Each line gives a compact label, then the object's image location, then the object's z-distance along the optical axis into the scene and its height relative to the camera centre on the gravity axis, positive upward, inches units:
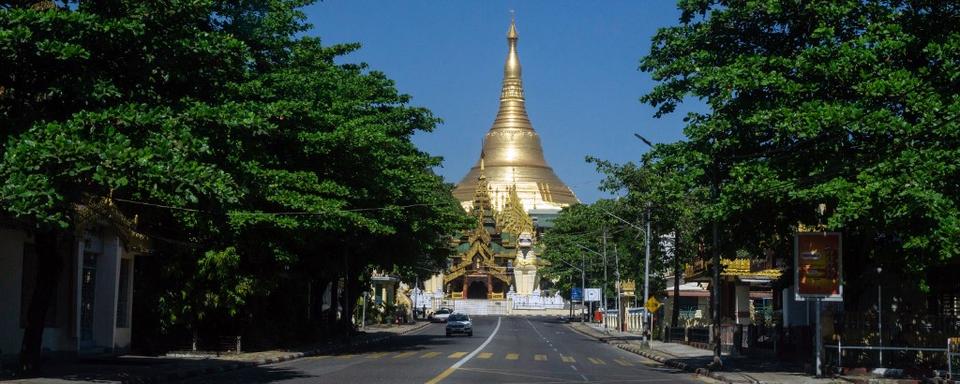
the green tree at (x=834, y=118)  893.8 +155.6
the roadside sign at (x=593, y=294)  3371.1 +31.6
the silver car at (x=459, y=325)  2414.5 -45.5
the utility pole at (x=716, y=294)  1225.4 +14.2
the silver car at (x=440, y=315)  4011.3 -43.2
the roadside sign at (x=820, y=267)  1026.1 +36.5
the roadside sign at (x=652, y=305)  1894.7 +1.4
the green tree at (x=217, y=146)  738.2 +128.8
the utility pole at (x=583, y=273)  3472.0 +97.4
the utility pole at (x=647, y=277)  1882.6 +47.1
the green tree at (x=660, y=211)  1881.2 +150.7
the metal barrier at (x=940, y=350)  938.7 -33.9
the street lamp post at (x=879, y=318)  1060.2 -7.6
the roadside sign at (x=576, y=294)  3857.8 +35.5
